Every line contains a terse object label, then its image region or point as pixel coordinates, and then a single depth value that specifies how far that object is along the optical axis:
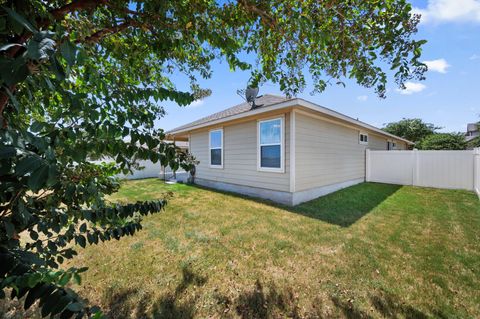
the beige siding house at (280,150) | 6.56
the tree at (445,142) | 20.55
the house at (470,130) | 41.94
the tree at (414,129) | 29.39
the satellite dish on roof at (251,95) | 7.93
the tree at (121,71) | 0.80
